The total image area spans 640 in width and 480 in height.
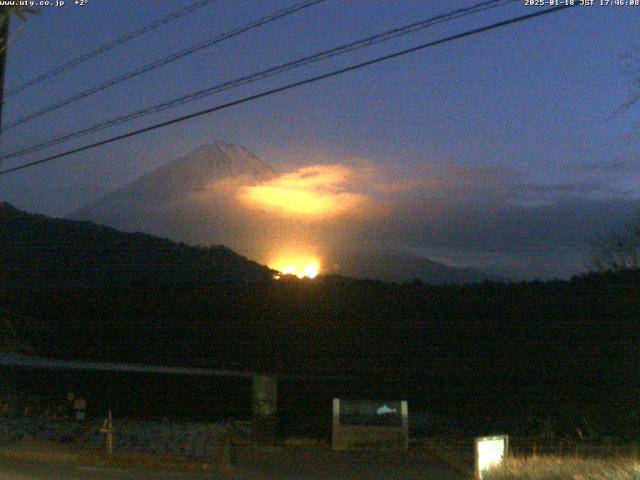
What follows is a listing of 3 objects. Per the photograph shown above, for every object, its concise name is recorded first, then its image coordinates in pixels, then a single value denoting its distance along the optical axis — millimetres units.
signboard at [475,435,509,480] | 12375
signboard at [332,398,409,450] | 20719
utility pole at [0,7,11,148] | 6901
